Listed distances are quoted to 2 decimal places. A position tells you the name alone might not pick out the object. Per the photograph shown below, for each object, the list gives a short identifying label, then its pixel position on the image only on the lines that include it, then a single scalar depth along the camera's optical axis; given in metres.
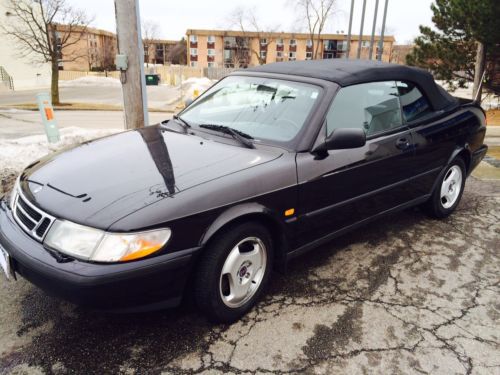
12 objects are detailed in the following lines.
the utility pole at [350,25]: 19.91
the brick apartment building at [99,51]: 61.69
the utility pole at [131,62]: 5.26
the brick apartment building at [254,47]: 68.38
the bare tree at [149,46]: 70.45
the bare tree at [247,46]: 64.50
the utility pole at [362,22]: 19.39
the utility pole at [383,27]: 18.60
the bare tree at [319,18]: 46.94
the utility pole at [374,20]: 19.03
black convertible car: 2.07
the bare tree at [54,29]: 22.12
